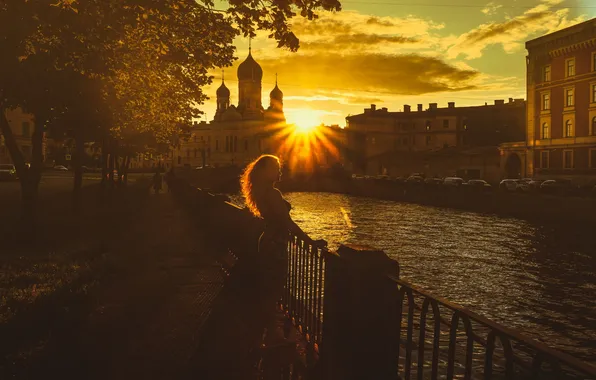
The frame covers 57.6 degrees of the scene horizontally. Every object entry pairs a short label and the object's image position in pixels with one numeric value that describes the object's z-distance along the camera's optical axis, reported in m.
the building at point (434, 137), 78.00
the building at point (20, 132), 79.69
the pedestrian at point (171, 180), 45.19
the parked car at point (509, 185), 48.32
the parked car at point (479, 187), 45.91
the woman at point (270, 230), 5.43
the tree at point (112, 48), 8.66
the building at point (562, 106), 54.78
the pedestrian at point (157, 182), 46.66
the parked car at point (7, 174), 61.41
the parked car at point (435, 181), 67.56
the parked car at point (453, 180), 62.44
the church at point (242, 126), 127.38
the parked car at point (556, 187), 38.17
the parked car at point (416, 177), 76.14
